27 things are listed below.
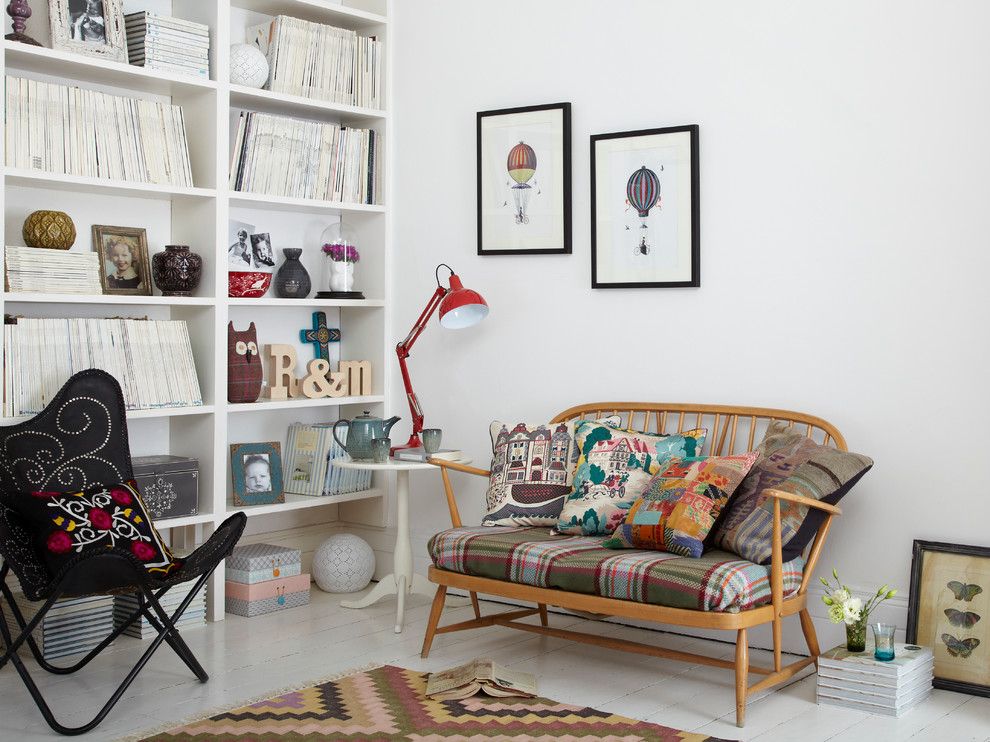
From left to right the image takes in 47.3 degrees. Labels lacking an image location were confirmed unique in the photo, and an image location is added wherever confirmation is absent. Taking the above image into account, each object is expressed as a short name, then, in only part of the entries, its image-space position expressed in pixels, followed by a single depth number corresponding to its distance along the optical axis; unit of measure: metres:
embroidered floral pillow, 3.35
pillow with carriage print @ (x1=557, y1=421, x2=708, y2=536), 3.76
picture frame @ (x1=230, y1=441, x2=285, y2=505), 4.56
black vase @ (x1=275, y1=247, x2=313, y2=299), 4.75
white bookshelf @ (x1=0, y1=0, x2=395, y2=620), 4.07
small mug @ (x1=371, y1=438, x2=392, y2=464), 4.29
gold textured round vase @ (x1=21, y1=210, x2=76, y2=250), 3.90
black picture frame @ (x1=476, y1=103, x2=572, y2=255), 4.43
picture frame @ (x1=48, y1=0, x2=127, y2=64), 3.90
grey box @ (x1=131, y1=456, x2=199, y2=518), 4.12
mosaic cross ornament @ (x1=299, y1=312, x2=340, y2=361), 4.99
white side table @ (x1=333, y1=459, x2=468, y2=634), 4.33
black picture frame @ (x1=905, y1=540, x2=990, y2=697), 3.50
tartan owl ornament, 4.47
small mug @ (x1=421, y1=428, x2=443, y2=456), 4.34
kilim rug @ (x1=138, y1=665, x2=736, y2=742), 3.05
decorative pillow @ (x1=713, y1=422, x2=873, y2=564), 3.36
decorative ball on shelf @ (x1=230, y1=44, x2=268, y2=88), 4.48
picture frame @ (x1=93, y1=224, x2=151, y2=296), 4.21
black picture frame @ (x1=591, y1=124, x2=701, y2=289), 4.10
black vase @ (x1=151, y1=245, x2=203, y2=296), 4.22
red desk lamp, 4.38
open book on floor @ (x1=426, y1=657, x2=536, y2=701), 3.39
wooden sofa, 3.18
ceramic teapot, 4.36
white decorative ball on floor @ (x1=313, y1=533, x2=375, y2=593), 4.77
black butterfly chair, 3.14
